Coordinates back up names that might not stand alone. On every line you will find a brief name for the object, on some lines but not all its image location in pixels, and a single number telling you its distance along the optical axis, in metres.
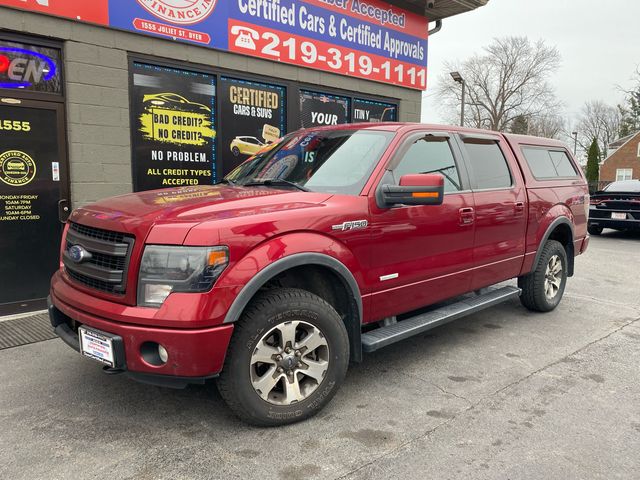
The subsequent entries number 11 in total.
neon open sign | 5.31
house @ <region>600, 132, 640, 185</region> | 49.16
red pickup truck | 2.72
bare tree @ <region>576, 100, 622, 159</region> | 75.38
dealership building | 5.48
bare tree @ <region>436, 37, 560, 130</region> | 53.53
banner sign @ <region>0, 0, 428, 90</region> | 6.10
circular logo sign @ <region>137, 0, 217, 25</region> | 6.25
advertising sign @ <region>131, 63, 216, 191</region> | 6.40
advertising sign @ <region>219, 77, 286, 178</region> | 7.26
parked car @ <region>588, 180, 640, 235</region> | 11.72
